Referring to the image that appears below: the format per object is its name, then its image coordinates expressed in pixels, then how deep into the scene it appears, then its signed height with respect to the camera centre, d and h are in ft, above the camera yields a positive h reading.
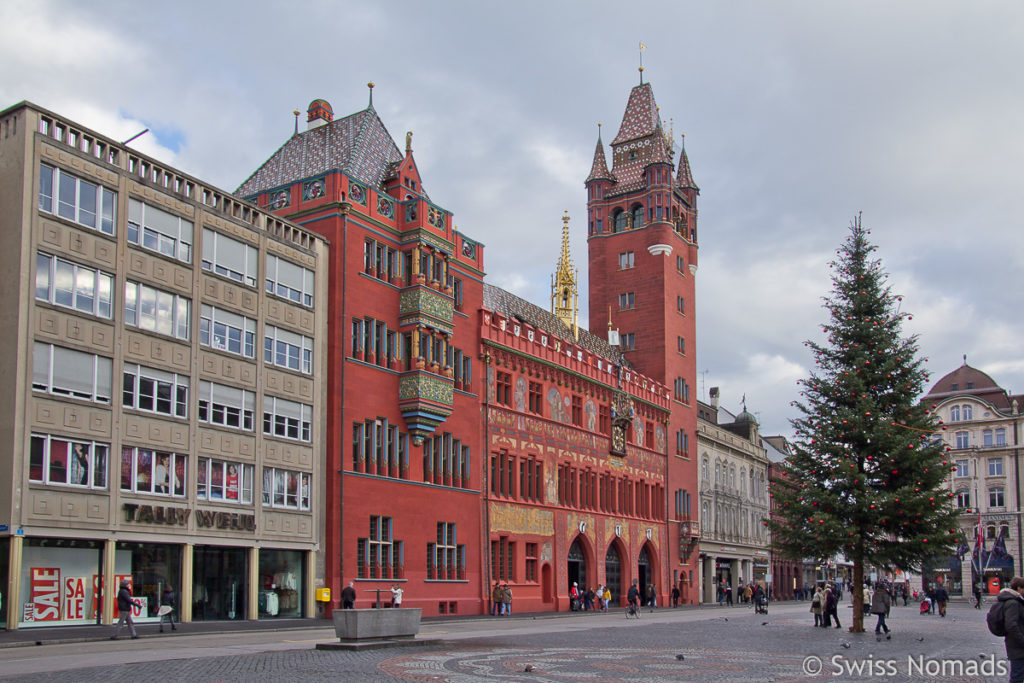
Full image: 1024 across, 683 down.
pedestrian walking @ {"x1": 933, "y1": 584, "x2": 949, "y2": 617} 171.94 -17.40
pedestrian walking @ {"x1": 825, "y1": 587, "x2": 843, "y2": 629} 126.52 -13.29
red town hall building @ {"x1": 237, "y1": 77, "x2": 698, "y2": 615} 146.82 +14.52
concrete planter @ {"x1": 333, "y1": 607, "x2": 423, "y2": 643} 77.20 -9.87
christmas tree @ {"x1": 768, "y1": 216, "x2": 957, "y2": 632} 112.27 +3.92
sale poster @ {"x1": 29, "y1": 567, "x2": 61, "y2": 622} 100.41 -9.71
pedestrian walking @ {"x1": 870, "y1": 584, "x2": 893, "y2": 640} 105.47 -11.32
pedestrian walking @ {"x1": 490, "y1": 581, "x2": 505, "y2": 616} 165.07 -16.95
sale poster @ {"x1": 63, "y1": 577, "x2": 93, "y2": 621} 103.71 -10.51
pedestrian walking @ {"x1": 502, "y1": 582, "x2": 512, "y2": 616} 163.52 -16.54
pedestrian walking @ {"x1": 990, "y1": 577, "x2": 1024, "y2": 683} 42.22 -5.43
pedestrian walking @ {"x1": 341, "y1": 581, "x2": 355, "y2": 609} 126.31 -12.41
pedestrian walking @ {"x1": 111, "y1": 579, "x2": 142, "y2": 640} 91.61 -9.88
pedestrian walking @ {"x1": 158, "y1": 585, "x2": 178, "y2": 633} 103.30 -11.43
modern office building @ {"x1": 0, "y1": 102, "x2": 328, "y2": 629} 101.96 +11.60
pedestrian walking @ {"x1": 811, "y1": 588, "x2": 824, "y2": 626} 132.16 -14.81
